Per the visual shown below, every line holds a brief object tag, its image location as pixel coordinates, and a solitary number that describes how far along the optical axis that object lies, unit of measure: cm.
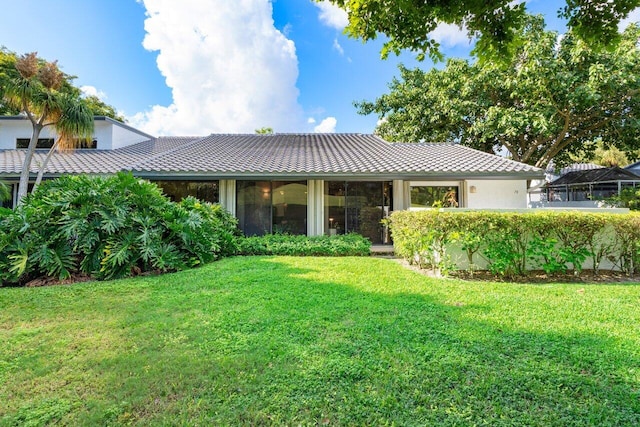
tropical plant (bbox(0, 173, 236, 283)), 613
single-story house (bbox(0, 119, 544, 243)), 980
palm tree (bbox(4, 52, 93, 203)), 928
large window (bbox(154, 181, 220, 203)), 1094
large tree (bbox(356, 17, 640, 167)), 1360
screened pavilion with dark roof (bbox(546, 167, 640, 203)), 1920
